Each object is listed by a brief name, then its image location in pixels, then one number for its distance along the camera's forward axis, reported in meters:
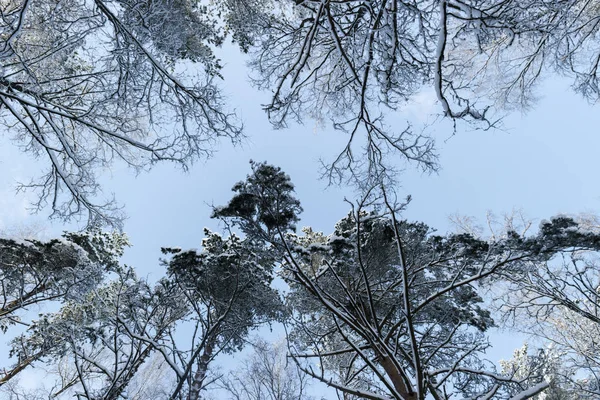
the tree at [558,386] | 6.92
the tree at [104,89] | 4.07
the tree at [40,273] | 7.20
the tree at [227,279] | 6.75
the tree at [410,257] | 4.61
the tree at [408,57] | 2.94
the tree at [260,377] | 6.32
